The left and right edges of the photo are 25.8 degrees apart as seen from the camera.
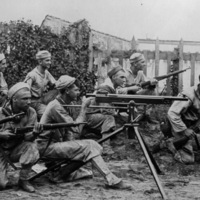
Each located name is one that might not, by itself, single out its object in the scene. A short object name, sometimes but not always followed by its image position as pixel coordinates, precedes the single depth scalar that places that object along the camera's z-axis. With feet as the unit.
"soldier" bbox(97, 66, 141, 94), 27.76
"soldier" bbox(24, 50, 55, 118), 30.94
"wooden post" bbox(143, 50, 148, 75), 42.49
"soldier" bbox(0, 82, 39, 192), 19.21
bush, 41.60
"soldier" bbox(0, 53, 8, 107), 31.12
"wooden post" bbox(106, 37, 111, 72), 42.42
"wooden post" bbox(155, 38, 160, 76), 42.47
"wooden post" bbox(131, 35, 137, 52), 43.10
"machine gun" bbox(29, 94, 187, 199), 20.21
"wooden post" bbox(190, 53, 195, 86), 42.73
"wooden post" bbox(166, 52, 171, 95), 42.45
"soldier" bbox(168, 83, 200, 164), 25.32
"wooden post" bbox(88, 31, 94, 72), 43.14
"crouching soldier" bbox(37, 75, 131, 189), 19.75
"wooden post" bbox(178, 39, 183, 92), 42.60
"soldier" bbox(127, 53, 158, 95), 32.96
